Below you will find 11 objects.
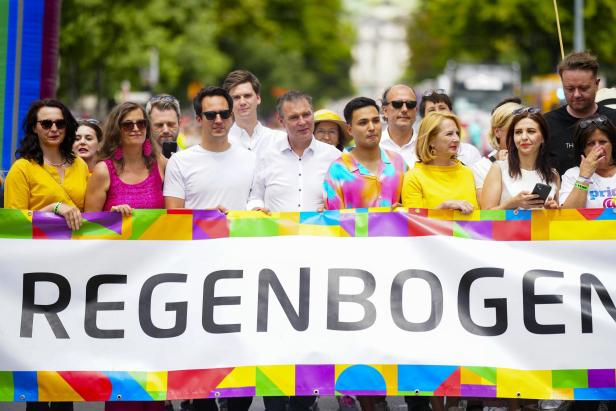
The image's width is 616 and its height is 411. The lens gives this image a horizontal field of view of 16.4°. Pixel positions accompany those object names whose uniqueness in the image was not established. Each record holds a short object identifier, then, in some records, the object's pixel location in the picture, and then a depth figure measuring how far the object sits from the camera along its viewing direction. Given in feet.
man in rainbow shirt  40.92
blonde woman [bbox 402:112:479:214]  39.93
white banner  37.87
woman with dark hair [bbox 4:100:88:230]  40.07
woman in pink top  40.14
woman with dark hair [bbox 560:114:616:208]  38.89
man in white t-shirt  41.04
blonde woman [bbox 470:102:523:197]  45.51
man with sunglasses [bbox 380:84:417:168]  49.70
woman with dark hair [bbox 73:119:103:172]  51.43
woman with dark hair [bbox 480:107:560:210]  39.93
